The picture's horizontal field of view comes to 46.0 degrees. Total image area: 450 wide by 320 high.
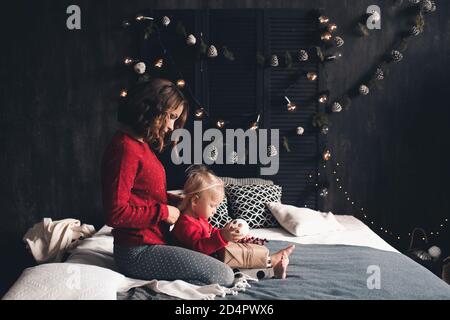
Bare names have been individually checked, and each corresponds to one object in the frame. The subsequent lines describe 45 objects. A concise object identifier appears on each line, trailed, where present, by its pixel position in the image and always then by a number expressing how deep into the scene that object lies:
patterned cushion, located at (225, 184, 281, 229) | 3.33
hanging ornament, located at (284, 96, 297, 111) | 3.73
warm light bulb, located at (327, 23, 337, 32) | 3.66
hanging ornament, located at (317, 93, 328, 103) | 3.71
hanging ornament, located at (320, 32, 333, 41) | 3.67
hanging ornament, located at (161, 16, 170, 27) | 3.70
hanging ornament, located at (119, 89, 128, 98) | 3.78
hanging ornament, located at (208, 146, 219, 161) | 3.74
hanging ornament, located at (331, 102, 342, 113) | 3.71
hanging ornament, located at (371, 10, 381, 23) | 3.69
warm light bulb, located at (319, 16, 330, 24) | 3.66
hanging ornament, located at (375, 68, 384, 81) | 3.71
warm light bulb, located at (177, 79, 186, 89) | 3.68
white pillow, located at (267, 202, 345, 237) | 3.10
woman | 1.98
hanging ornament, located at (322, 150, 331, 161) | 3.73
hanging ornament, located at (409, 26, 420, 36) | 3.66
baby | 2.13
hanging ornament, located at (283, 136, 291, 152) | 3.71
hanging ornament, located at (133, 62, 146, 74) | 3.72
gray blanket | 1.94
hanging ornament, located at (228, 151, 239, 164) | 3.73
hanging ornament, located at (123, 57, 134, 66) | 3.75
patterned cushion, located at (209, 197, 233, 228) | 3.28
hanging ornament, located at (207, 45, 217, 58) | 3.68
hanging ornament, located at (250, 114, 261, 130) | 3.72
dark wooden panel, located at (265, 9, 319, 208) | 3.74
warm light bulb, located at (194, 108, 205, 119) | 3.72
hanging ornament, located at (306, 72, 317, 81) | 3.71
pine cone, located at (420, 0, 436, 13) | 3.66
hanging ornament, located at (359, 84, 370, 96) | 3.70
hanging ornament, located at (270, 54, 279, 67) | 3.69
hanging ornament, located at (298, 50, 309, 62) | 3.69
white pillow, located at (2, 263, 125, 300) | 1.77
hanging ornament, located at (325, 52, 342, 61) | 3.68
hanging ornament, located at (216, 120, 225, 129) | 3.70
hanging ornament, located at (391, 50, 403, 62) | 3.69
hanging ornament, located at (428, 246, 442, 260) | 3.63
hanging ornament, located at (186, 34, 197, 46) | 3.67
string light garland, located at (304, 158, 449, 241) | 3.80
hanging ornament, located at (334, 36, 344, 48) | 3.68
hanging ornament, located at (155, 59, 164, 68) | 3.71
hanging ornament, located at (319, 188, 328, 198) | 3.76
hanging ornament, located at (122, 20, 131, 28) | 3.77
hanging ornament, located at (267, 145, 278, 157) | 3.73
